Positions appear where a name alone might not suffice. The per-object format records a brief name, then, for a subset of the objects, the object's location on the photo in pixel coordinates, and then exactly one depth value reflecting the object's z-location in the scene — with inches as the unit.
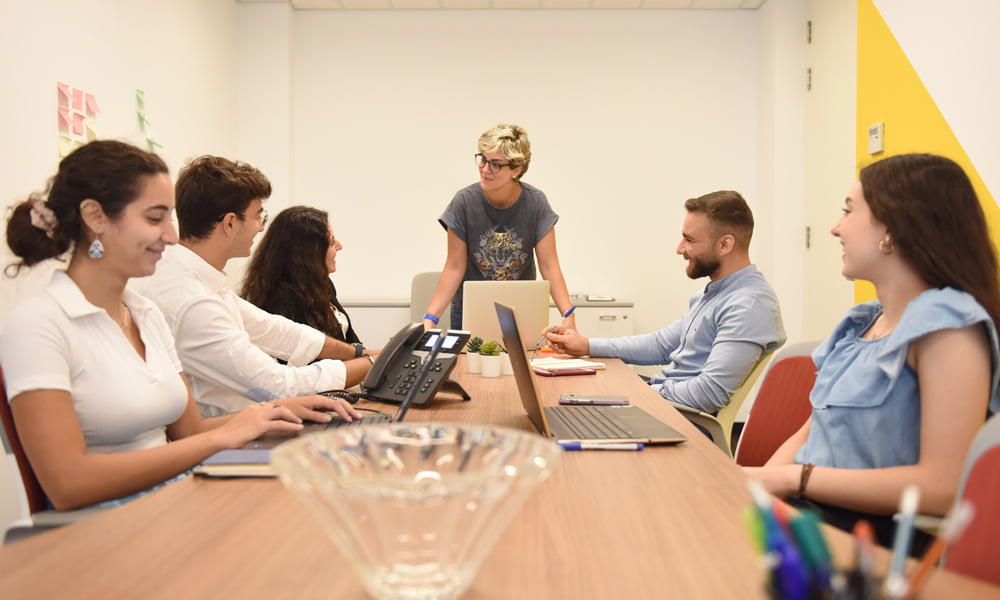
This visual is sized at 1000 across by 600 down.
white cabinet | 189.8
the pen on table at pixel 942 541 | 16.4
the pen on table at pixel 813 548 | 16.1
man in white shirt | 74.2
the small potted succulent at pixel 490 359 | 88.1
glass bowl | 24.5
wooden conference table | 29.1
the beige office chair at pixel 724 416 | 90.1
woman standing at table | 132.4
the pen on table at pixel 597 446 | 52.7
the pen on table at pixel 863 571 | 15.5
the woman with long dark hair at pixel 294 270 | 107.7
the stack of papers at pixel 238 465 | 44.9
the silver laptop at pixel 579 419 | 54.6
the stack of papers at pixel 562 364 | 93.2
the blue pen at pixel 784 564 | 15.8
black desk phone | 71.7
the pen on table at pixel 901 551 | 16.9
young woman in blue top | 48.3
